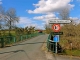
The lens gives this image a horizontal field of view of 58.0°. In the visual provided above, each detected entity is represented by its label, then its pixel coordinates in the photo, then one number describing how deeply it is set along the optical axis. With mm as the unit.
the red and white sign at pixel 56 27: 5946
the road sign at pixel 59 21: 6000
